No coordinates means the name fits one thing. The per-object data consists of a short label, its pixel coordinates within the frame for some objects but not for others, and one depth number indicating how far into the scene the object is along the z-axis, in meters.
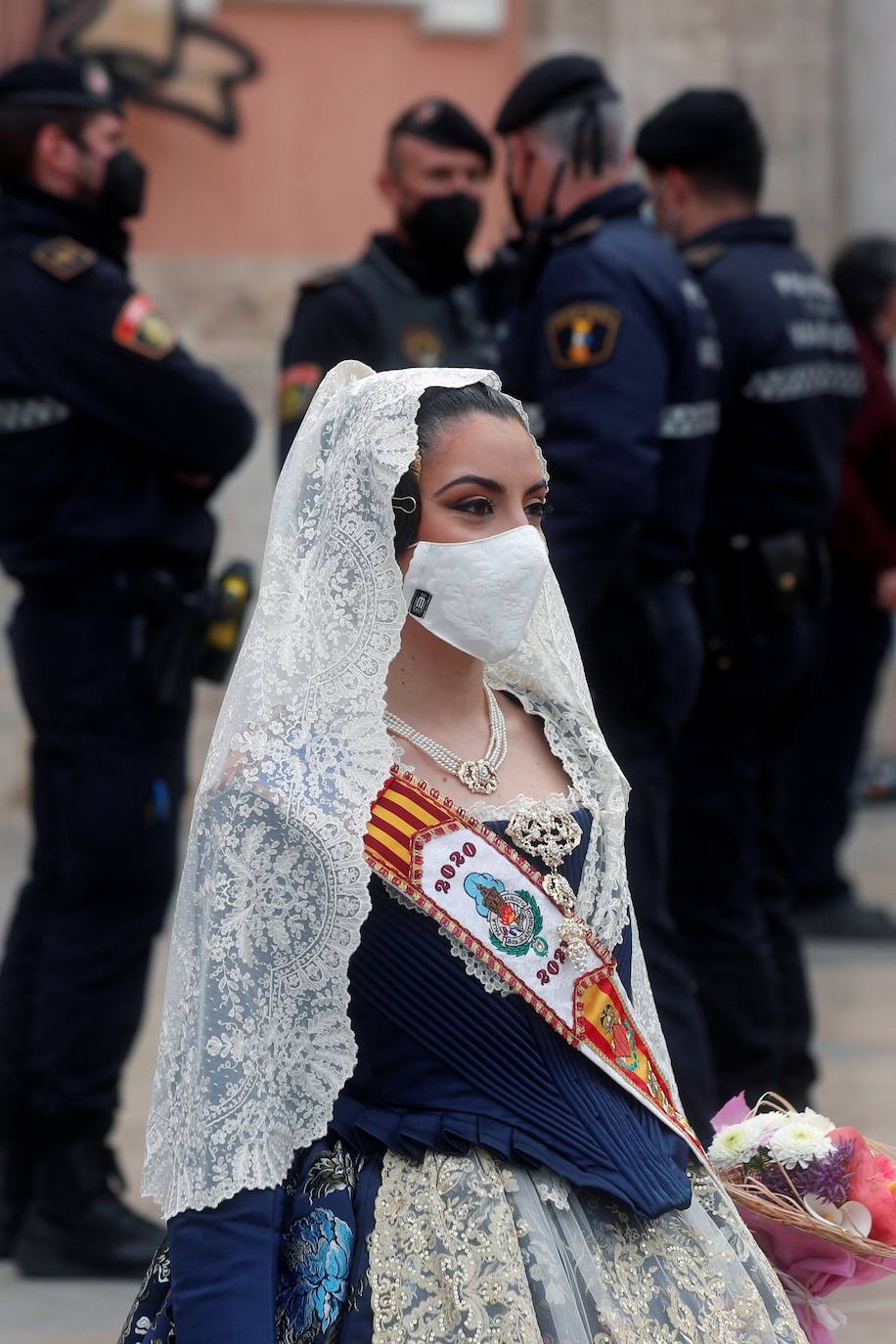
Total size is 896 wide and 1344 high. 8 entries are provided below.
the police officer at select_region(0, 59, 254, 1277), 7.85
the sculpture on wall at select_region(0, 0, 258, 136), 16.28
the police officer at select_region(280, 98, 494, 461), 10.10
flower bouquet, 4.60
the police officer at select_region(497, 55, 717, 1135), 7.81
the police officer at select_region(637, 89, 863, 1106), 8.94
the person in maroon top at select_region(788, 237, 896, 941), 13.42
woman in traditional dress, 3.94
